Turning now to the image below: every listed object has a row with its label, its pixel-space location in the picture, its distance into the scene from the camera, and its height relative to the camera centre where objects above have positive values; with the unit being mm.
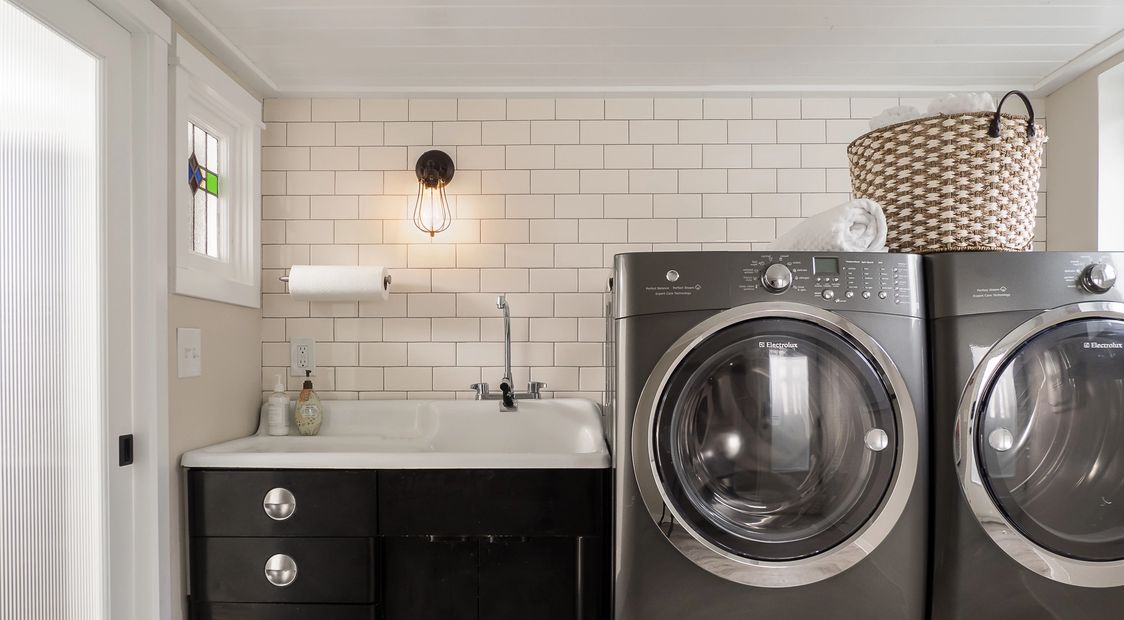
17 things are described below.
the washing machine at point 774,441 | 1569 -290
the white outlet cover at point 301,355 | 2426 -114
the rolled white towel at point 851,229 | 1655 +213
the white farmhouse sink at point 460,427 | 2338 -371
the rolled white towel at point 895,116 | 1795 +533
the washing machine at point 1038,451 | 1541 -315
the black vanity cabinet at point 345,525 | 1832 -551
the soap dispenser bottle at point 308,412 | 2305 -304
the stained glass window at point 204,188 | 2133 +441
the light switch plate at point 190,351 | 1885 -74
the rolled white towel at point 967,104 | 1709 +532
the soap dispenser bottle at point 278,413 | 2297 -303
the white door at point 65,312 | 1383 +32
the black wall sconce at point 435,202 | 2406 +431
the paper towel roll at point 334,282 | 2246 +134
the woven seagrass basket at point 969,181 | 1683 +333
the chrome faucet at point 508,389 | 2293 -235
